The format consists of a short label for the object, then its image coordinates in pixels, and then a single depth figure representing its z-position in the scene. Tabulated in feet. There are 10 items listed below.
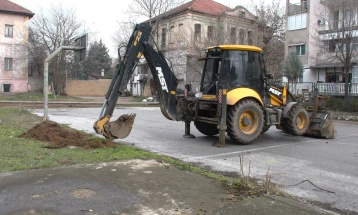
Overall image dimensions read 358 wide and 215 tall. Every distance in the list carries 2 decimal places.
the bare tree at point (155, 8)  131.03
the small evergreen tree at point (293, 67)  103.09
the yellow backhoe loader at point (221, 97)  32.63
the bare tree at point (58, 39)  139.13
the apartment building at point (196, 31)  108.68
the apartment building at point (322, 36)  79.66
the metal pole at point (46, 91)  50.57
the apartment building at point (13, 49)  146.41
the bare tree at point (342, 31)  76.48
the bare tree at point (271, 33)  112.47
